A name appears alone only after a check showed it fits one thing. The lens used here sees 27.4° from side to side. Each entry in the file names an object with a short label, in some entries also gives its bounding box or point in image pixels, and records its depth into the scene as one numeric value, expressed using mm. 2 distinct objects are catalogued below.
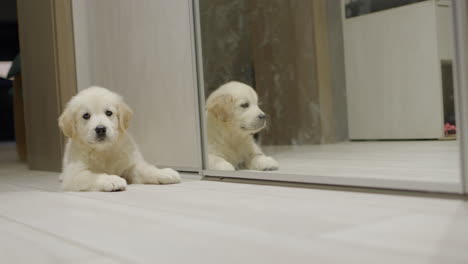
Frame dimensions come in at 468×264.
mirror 1606
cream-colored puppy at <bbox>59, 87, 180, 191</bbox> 1904
